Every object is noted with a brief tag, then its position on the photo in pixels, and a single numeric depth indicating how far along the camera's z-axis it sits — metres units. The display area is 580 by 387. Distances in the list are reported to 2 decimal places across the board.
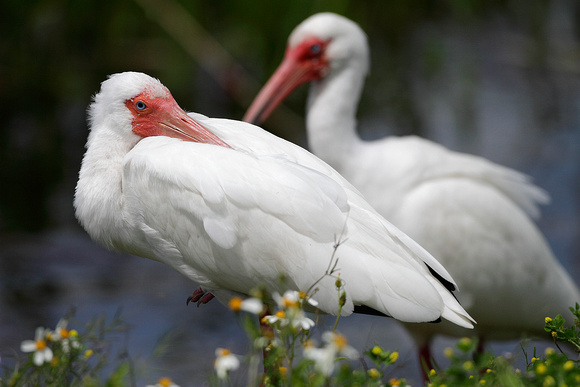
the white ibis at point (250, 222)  7.88
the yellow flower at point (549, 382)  5.70
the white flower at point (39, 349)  5.96
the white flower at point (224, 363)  5.37
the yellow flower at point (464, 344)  5.61
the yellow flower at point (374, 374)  6.20
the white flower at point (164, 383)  5.57
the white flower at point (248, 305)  5.28
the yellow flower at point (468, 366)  5.73
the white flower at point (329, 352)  5.22
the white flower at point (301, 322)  5.57
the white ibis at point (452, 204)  12.48
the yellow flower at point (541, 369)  5.99
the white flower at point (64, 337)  6.43
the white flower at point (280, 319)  5.87
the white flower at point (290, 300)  5.59
